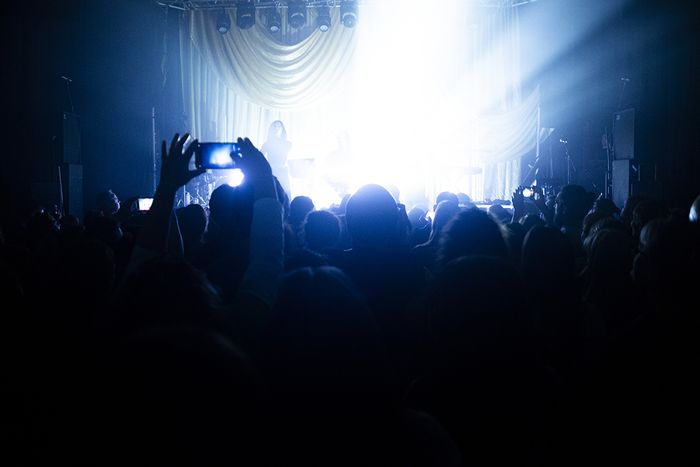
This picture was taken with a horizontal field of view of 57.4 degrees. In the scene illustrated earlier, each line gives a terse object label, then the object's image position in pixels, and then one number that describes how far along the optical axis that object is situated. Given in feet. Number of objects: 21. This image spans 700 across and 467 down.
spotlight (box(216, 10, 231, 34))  45.73
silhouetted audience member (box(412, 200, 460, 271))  11.76
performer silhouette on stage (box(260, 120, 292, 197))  43.57
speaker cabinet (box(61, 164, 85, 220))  34.19
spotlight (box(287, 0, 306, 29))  44.50
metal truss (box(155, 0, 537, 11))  45.91
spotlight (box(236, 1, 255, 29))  45.52
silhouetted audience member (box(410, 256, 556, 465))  5.41
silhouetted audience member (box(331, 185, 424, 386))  8.25
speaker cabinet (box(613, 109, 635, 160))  29.81
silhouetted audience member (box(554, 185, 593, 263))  16.99
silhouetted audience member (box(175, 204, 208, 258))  11.92
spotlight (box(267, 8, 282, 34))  46.01
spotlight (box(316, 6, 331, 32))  44.98
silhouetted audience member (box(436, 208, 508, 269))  7.75
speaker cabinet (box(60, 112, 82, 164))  33.65
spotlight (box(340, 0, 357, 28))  43.82
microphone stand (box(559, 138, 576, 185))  39.47
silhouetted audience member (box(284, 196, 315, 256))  15.93
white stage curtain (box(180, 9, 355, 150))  47.50
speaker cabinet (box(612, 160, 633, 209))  29.86
